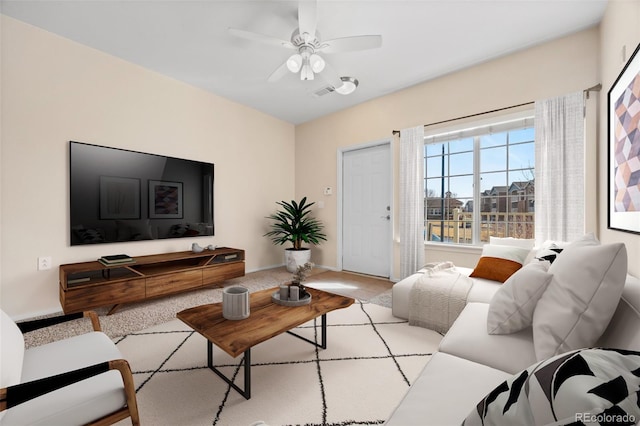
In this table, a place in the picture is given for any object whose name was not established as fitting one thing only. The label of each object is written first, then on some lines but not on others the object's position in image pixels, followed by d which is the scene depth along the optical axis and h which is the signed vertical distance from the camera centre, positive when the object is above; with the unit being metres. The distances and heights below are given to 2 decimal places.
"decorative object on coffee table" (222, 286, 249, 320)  1.59 -0.55
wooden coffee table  1.35 -0.63
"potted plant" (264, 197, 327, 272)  4.45 -0.32
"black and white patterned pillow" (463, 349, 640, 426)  0.44 -0.32
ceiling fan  2.11 +1.45
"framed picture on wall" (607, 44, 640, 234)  1.55 +0.42
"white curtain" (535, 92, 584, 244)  2.58 +0.44
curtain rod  2.50 +1.18
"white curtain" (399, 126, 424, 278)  3.62 +0.16
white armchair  0.85 -0.64
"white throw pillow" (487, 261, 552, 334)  1.20 -0.42
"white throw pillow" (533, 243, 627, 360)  0.93 -0.32
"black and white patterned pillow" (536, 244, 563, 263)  1.64 -0.27
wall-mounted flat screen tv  2.81 +0.21
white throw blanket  2.21 -0.75
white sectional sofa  0.84 -0.63
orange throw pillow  2.37 -0.51
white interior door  4.18 +0.04
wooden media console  2.43 -0.67
